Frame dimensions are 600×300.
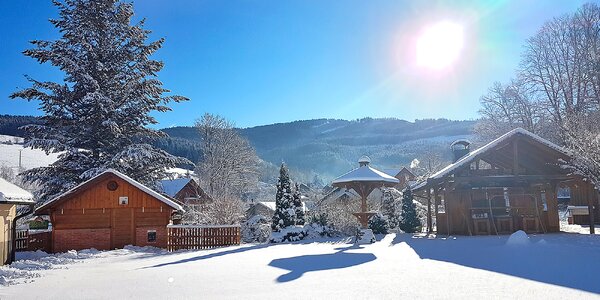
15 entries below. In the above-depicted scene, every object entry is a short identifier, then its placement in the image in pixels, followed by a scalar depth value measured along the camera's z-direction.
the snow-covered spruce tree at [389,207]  28.81
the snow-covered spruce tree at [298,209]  24.79
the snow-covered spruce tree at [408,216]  25.05
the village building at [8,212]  13.32
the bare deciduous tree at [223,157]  40.34
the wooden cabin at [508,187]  18.94
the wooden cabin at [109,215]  19.03
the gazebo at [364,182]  19.34
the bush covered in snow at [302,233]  22.66
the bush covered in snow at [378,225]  24.36
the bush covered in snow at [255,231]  24.73
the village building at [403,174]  59.37
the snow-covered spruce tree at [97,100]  22.06
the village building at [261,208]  44.62
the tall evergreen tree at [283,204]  23.80
